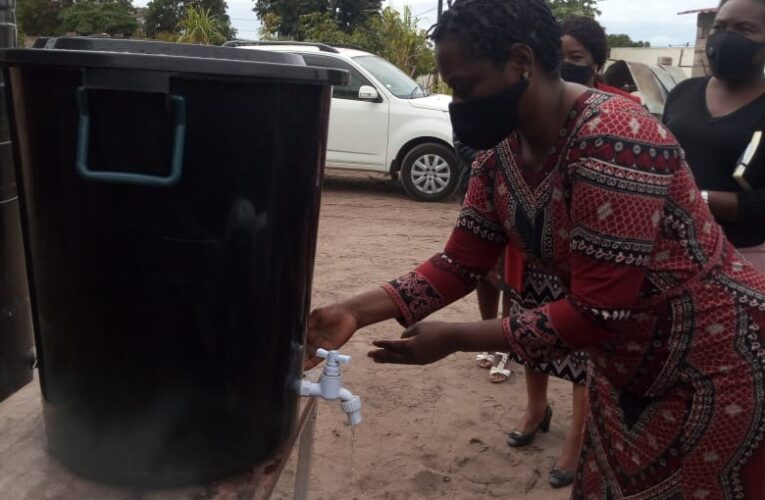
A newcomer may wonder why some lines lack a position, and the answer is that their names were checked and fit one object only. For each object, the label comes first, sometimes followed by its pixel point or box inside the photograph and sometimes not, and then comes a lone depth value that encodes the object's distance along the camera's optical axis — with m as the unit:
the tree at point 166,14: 31.97
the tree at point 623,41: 41.97
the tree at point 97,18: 26.30
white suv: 8.02
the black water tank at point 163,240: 1.15
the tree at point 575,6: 30.40
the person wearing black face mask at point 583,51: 2.79
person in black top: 2.13
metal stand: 1.92
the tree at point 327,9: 29.77
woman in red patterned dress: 1.29
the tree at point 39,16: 28.17
